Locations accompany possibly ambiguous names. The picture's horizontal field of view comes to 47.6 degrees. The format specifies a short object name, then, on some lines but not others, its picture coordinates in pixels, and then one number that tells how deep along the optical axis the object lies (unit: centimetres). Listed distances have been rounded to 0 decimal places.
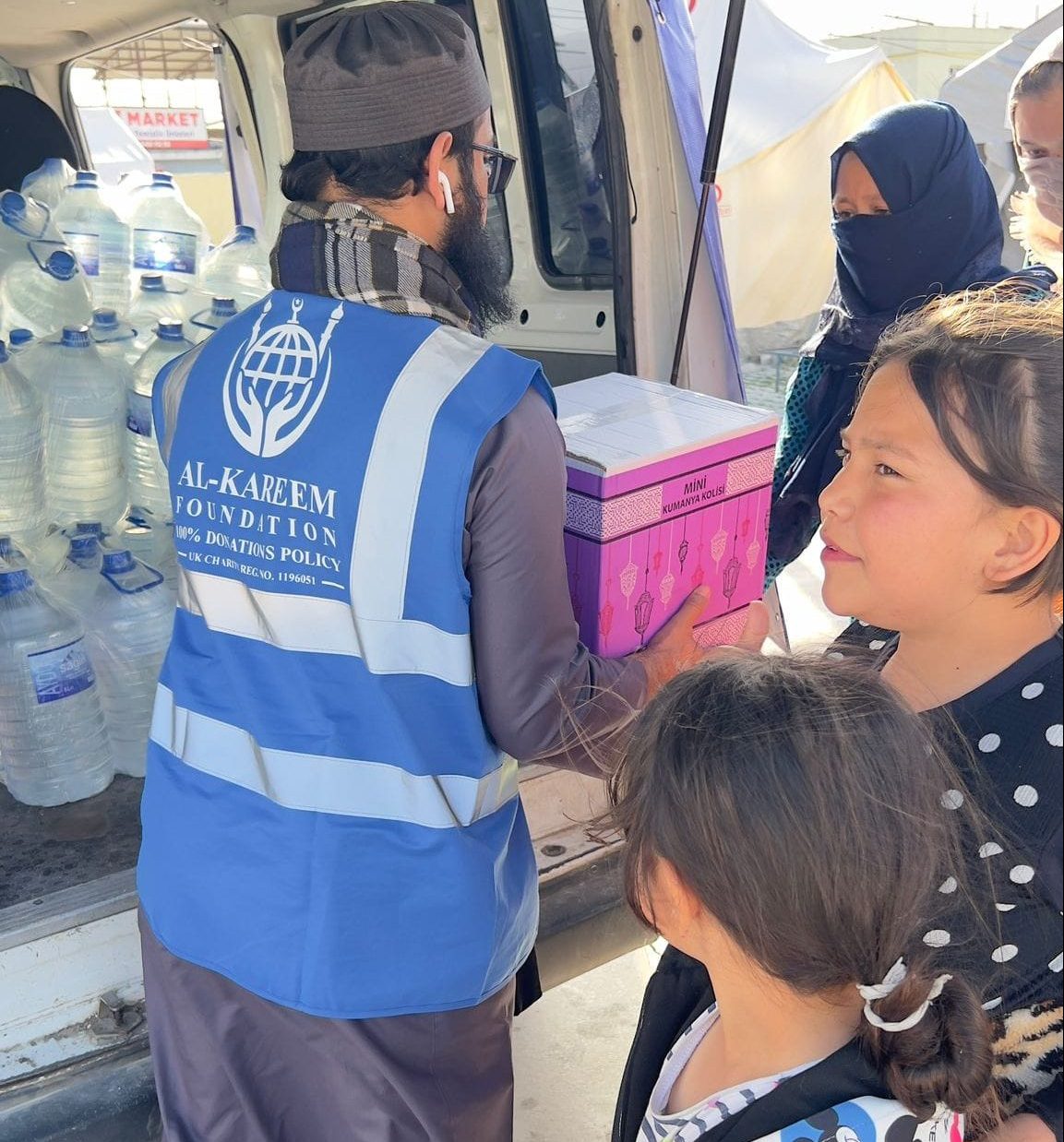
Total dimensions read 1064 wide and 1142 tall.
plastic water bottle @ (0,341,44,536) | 269
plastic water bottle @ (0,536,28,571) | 238
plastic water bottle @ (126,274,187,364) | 314
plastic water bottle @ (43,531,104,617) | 257
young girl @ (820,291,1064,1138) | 122
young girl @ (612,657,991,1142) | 109
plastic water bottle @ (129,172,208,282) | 337
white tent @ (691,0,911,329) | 1167
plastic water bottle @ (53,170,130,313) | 342
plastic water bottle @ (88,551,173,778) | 258
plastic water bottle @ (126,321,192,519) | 279
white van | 189
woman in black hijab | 238
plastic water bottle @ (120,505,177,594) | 287
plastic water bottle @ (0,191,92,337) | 314
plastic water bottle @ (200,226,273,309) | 333
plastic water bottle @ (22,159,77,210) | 360
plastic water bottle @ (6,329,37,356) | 275
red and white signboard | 1431
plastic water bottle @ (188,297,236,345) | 282
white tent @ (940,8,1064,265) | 1055
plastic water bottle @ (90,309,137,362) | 288
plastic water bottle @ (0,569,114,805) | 238
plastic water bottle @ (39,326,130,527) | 278
